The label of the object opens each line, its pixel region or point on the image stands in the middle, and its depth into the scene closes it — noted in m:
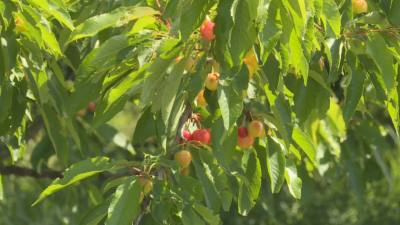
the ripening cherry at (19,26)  4.11
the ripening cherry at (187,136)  4.11
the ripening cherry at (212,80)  4.00
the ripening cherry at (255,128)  4.07
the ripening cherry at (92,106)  4.70
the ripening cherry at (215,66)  3.99
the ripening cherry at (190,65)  4.00
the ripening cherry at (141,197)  4.02
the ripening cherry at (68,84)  4.64
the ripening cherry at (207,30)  3.95
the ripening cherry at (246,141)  4.08
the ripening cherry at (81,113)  4.63
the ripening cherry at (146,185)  4.01
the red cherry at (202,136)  4.08
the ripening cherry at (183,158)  4.07
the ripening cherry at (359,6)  4.13
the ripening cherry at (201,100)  4.06
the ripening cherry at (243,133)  4.08
